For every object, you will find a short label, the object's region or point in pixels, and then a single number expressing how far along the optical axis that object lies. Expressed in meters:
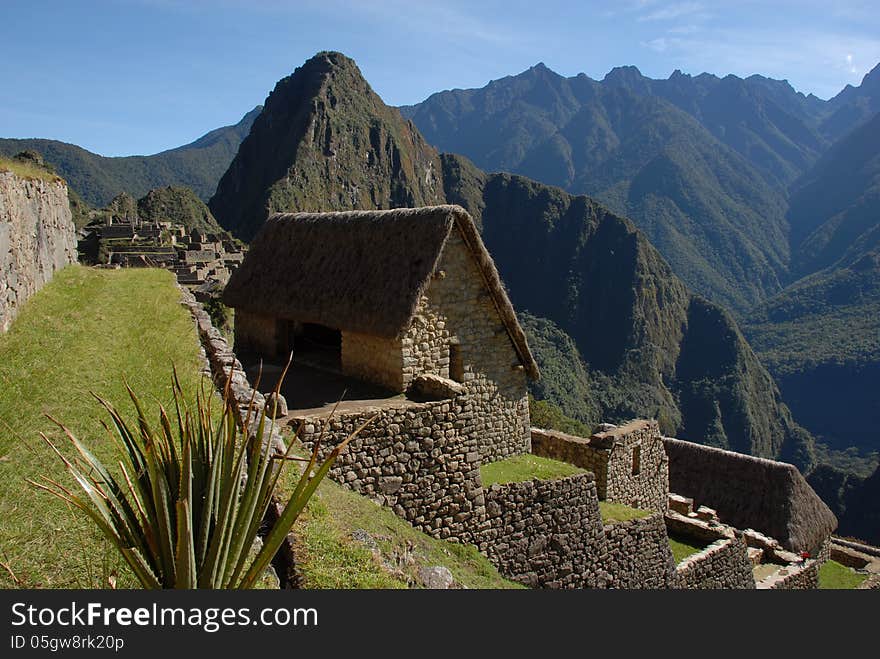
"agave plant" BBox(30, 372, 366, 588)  3.09
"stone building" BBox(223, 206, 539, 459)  9.83
